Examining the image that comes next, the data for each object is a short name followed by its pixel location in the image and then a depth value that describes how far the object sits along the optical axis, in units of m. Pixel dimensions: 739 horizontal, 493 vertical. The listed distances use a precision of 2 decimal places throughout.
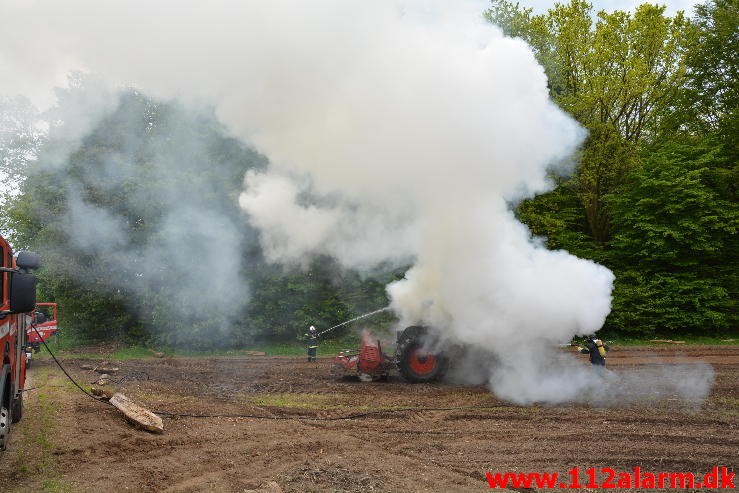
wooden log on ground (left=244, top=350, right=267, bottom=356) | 20.40
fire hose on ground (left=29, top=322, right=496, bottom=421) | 9.91
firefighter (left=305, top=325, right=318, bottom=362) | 17.41
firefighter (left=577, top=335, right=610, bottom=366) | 11.41
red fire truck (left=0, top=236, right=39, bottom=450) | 6.23
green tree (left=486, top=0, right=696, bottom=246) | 24.06
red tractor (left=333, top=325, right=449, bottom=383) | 12.61
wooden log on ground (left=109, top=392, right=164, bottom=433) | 8.80
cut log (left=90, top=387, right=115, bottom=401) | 11.09
